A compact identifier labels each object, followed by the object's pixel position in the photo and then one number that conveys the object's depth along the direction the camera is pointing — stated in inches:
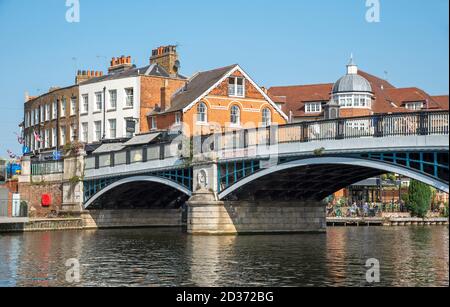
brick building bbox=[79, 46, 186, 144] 3016.7
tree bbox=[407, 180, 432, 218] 3585.1
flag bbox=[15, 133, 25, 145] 3687.7
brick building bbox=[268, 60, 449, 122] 3558.1
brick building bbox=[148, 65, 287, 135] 2768.2
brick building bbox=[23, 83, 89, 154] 3307.1
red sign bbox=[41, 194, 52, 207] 2810.0
